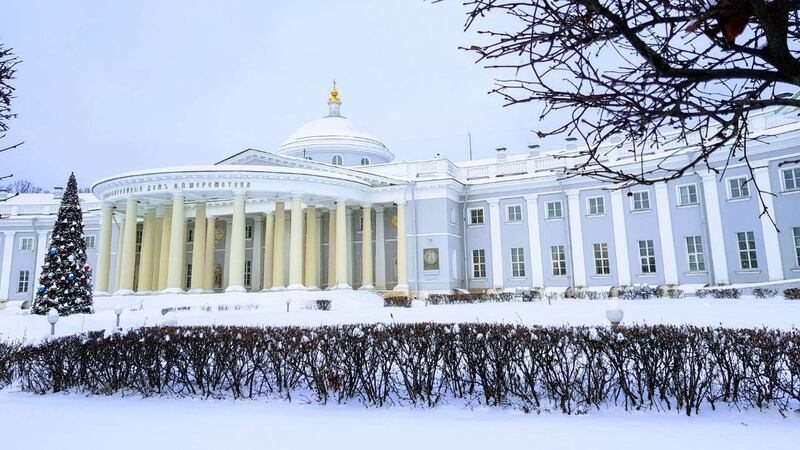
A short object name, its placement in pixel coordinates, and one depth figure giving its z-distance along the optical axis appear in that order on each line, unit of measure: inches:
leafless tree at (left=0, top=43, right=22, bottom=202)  210.2
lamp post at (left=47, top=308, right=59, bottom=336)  481.5
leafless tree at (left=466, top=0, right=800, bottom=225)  99.7
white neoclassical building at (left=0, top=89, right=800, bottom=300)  1014.4
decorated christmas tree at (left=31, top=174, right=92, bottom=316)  823.1
